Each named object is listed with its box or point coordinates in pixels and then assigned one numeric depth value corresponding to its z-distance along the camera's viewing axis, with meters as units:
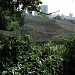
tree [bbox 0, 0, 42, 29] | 7.57
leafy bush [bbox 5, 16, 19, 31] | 21.04
